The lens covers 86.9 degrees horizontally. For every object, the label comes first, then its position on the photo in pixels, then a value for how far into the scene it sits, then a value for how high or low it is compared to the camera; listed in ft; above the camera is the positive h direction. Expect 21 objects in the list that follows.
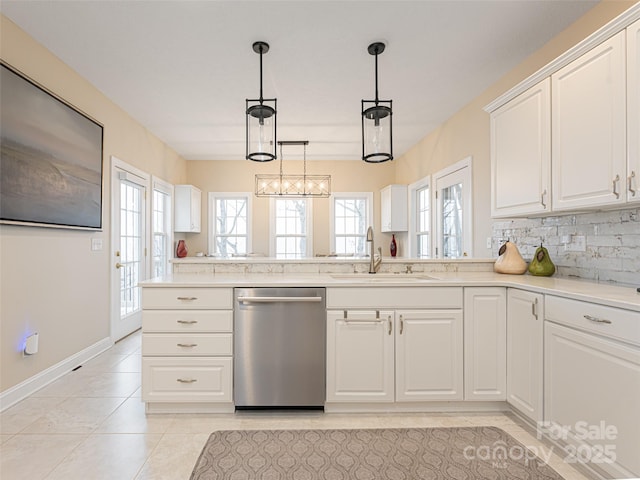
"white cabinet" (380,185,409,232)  18.24 +1.70
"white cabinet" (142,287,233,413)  7.02 -2.23
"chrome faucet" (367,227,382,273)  8.49 -0.56
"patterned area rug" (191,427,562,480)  5.44 -3.77
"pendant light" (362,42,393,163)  7.72 +2.50
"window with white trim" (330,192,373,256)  20.34 +1.09
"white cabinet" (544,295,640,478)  4.51 -2.14
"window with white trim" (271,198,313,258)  20.31 +0.70
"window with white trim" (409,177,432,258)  15.79 +1.00
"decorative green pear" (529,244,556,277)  7.99 -0.58
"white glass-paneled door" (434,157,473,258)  12.08 +1.15
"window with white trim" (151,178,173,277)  15.67 +0.52
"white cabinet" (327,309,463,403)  7.11 -2.37
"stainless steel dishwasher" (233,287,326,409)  7.05 -2.27
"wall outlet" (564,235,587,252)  7.47 -0.08
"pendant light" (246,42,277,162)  7.75 +2.60
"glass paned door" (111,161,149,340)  12.06 -0.38
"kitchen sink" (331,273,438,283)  8.22 -0.93
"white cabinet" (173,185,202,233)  18.02 +1.60
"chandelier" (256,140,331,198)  18.76 +3.22
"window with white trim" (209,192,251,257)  20.21 +0.90
